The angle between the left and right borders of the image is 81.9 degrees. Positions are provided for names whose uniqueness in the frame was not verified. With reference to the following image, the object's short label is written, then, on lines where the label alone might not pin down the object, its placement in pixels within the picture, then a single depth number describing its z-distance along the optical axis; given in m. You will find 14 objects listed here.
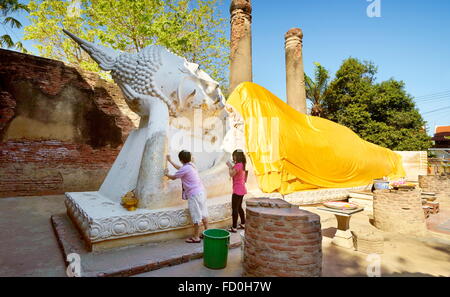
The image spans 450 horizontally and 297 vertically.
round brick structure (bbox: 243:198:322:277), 2.03
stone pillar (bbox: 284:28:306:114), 9.98
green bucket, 2.40
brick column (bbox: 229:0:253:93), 8.70
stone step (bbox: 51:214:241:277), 2.24
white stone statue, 3.07
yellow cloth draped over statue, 5.88
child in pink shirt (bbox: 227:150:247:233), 3.40
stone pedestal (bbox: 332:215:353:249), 3.30
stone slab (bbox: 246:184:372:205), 5.65
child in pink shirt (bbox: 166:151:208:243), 2.89
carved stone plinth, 2.54
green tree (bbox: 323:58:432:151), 13.11
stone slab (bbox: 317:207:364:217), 3.40
